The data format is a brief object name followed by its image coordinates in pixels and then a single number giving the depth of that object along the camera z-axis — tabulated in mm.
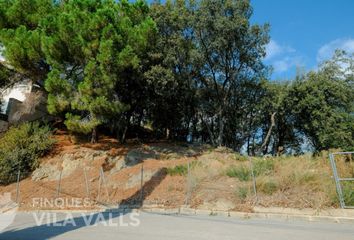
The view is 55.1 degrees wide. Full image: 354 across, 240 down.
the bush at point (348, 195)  9359
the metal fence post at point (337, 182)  9297
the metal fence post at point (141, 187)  13844
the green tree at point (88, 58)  17297
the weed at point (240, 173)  12830
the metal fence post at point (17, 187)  15697
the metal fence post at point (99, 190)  14642
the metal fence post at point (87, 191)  14982
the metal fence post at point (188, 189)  12367
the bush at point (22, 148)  17656
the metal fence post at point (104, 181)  15266
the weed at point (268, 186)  11117
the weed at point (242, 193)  11242
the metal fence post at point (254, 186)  10945
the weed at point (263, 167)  12695
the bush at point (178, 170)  15311
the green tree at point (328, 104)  23391
